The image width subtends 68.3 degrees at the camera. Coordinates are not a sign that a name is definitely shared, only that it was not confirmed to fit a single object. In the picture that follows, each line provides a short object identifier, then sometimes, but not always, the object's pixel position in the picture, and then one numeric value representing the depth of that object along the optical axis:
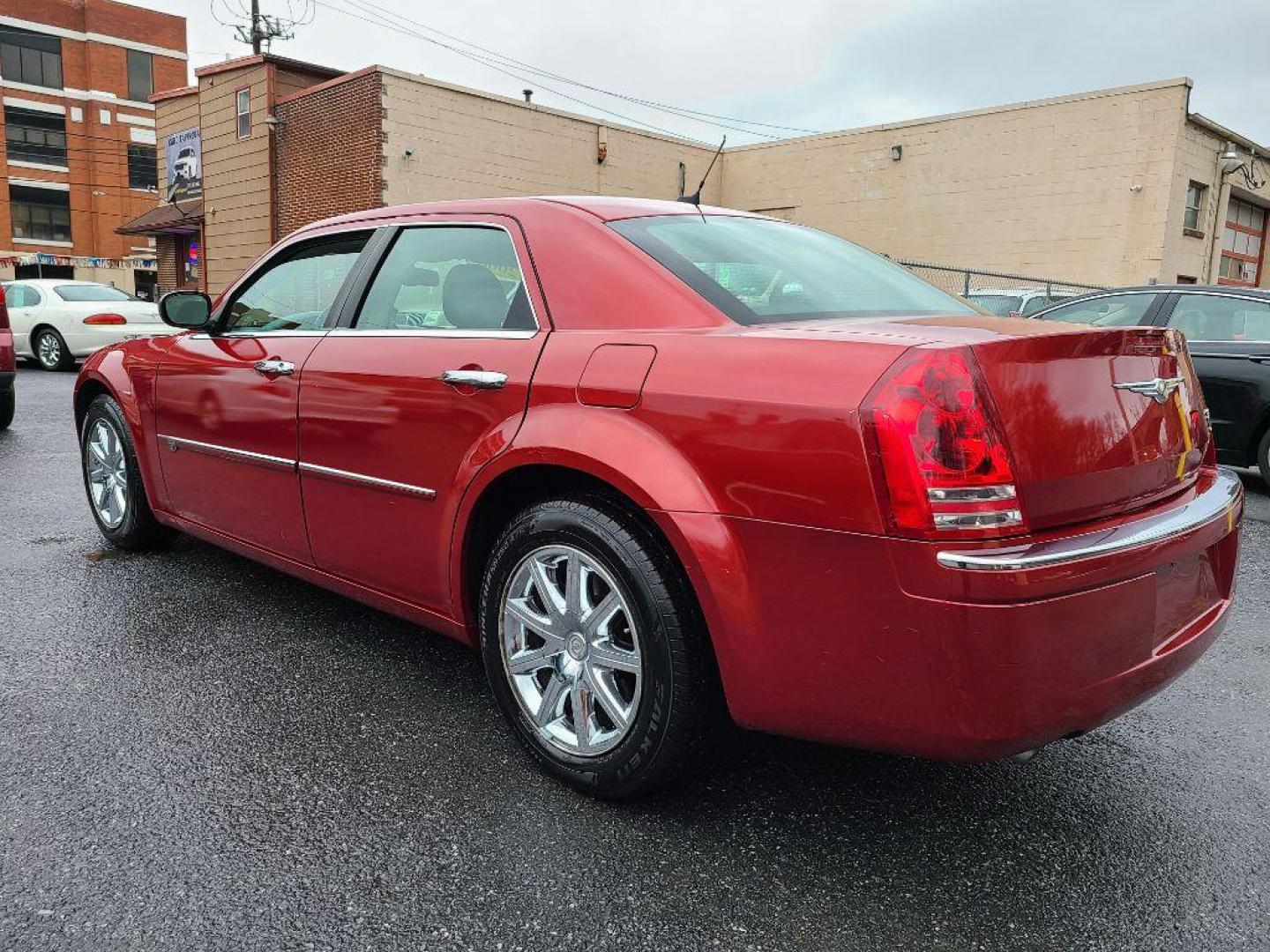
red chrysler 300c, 1.79
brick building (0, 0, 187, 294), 45.19
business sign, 23.97
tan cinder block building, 18.69
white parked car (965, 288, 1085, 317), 10.90
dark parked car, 6.53
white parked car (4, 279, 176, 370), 13.84
